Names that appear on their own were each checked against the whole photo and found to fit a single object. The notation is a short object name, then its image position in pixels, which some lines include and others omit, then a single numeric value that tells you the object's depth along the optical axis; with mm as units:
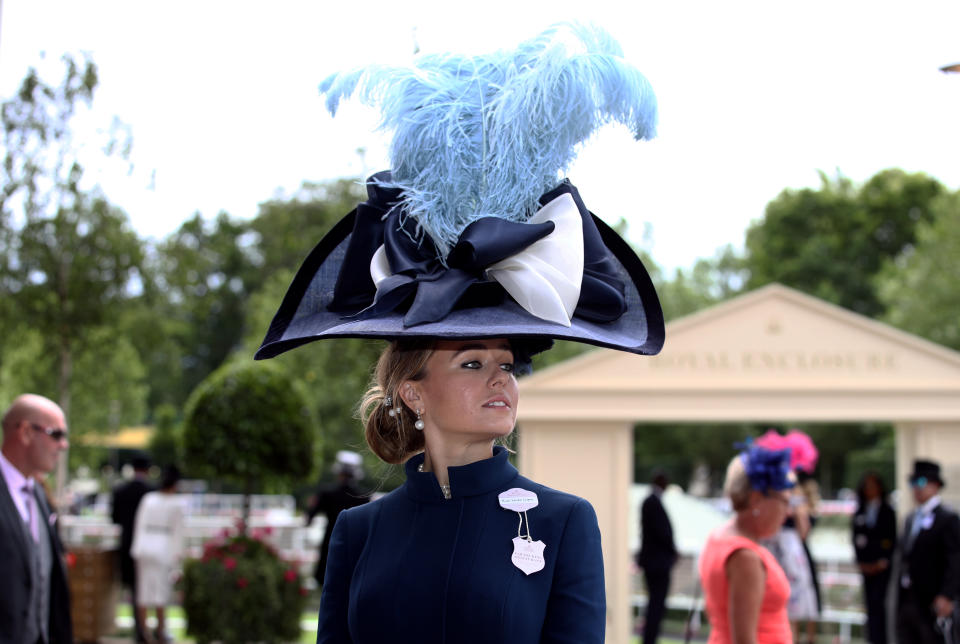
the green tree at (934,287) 22531
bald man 3869
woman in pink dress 3514
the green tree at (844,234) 30781
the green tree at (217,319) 42250
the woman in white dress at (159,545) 9297
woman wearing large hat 1771
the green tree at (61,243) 10289
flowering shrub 8234
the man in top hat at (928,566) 7590
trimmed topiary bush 9055
